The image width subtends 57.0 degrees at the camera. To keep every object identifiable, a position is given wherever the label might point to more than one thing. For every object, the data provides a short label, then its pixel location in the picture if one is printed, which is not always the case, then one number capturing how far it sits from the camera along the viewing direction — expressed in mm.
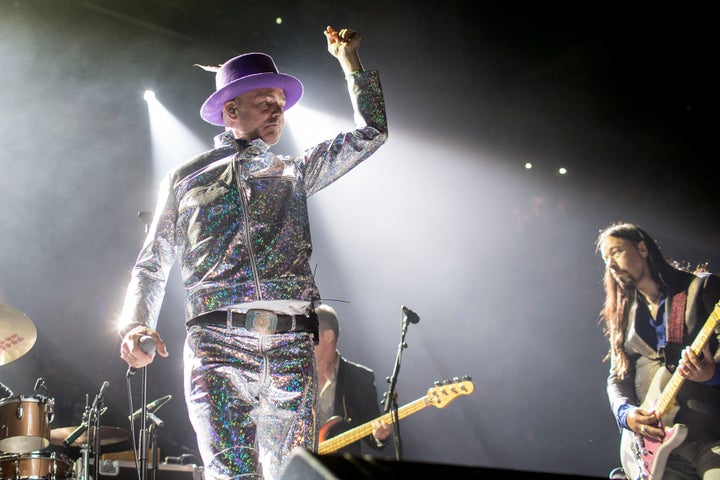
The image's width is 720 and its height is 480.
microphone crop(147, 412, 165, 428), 5199
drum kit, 4645
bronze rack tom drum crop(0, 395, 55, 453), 4969
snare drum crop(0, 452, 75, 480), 4555
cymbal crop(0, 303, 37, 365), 5387
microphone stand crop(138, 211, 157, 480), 2984
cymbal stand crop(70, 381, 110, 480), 4729
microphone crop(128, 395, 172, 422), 5366
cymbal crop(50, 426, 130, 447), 5766
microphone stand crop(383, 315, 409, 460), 4584
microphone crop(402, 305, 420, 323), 4573
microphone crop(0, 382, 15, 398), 5710
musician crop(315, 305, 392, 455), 5395
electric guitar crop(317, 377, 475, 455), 5234
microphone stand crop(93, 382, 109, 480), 4680
